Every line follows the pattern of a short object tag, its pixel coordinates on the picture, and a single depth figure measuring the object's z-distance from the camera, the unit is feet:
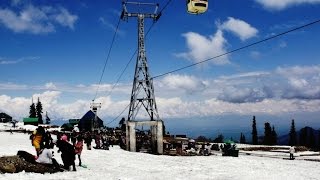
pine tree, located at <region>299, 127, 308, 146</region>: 503.20
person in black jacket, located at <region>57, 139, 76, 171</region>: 59.11
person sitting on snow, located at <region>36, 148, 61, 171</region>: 59.09
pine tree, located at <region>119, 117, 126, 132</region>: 276.00
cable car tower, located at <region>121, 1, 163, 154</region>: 132.16
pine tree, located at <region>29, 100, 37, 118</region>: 462.60
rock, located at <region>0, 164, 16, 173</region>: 54.49
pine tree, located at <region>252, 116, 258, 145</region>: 422.82
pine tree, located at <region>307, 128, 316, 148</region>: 500.12
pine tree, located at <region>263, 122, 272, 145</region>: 431.18
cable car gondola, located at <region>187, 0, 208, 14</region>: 67.58
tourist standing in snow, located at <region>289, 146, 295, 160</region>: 127.75
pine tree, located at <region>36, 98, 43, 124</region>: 470.80
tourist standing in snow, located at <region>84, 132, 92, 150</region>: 110.73
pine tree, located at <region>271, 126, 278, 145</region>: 448.57
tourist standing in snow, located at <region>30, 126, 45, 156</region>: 68.54
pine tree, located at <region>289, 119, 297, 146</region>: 442.50
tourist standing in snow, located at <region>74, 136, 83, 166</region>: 68.78
